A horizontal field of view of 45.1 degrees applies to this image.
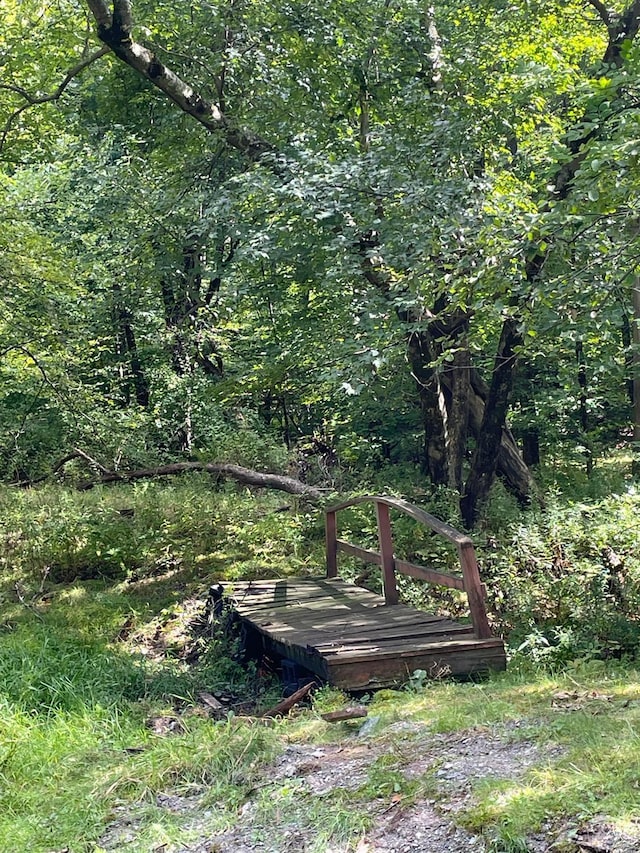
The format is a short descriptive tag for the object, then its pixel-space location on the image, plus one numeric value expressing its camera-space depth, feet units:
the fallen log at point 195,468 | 40.83
